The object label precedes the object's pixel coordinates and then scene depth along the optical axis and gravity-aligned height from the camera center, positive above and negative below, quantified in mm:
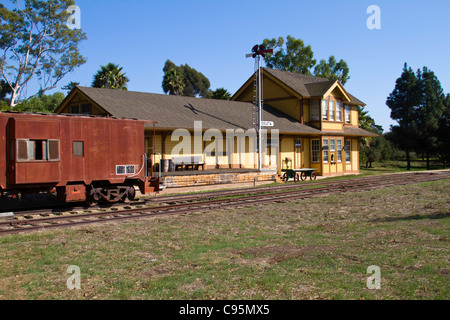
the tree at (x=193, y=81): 89875 +18645
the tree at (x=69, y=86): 49812 +9964
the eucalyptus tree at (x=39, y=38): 37594 +12523
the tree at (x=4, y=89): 59156 +11447
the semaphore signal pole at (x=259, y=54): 26859 +7366
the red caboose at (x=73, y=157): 13352 +248
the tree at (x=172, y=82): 52719 +10778
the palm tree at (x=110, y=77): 40656 +8951
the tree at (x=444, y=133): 46312 +2986
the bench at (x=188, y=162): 24123 -20
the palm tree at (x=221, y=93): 51906 +9011
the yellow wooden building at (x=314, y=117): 32625 +3727
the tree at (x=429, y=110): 46219 +5671
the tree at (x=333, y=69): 66688 +15476
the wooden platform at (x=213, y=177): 21500 -925
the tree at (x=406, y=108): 47312 +6258
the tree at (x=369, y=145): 49656 +1900
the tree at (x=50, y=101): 59900 +12685
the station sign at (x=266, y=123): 26969 +2587
